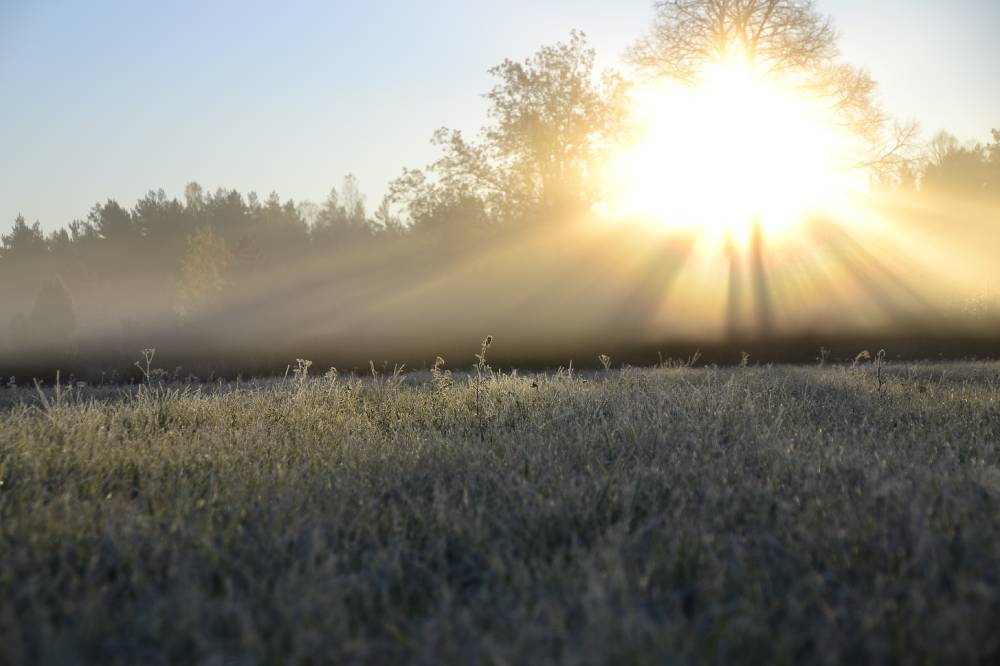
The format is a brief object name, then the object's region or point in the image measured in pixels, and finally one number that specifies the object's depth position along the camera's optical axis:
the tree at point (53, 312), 41.84
